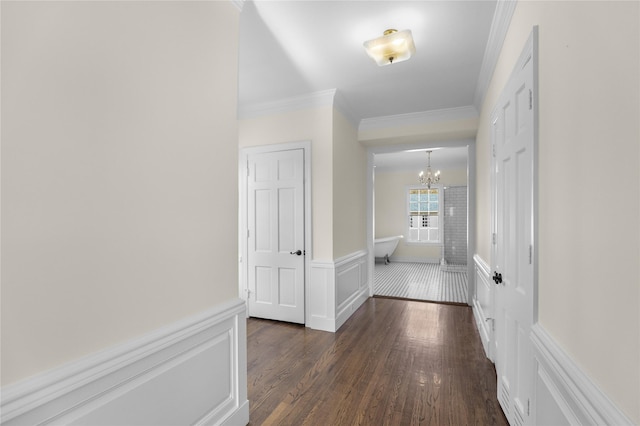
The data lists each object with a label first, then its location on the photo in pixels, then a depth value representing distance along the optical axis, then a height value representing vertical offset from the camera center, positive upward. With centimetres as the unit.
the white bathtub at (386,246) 812 -86
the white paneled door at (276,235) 370 -25
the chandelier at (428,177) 770 +100
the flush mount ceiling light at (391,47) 221 +124
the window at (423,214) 868 +1
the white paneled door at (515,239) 155 -15
